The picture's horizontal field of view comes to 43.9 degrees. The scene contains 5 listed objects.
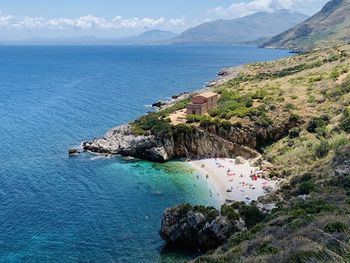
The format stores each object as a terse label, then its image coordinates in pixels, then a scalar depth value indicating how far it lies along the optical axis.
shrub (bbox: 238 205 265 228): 43.95
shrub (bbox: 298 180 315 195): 49.29
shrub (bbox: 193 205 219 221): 44.06
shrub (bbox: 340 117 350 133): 65.51
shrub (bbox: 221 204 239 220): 43.31
